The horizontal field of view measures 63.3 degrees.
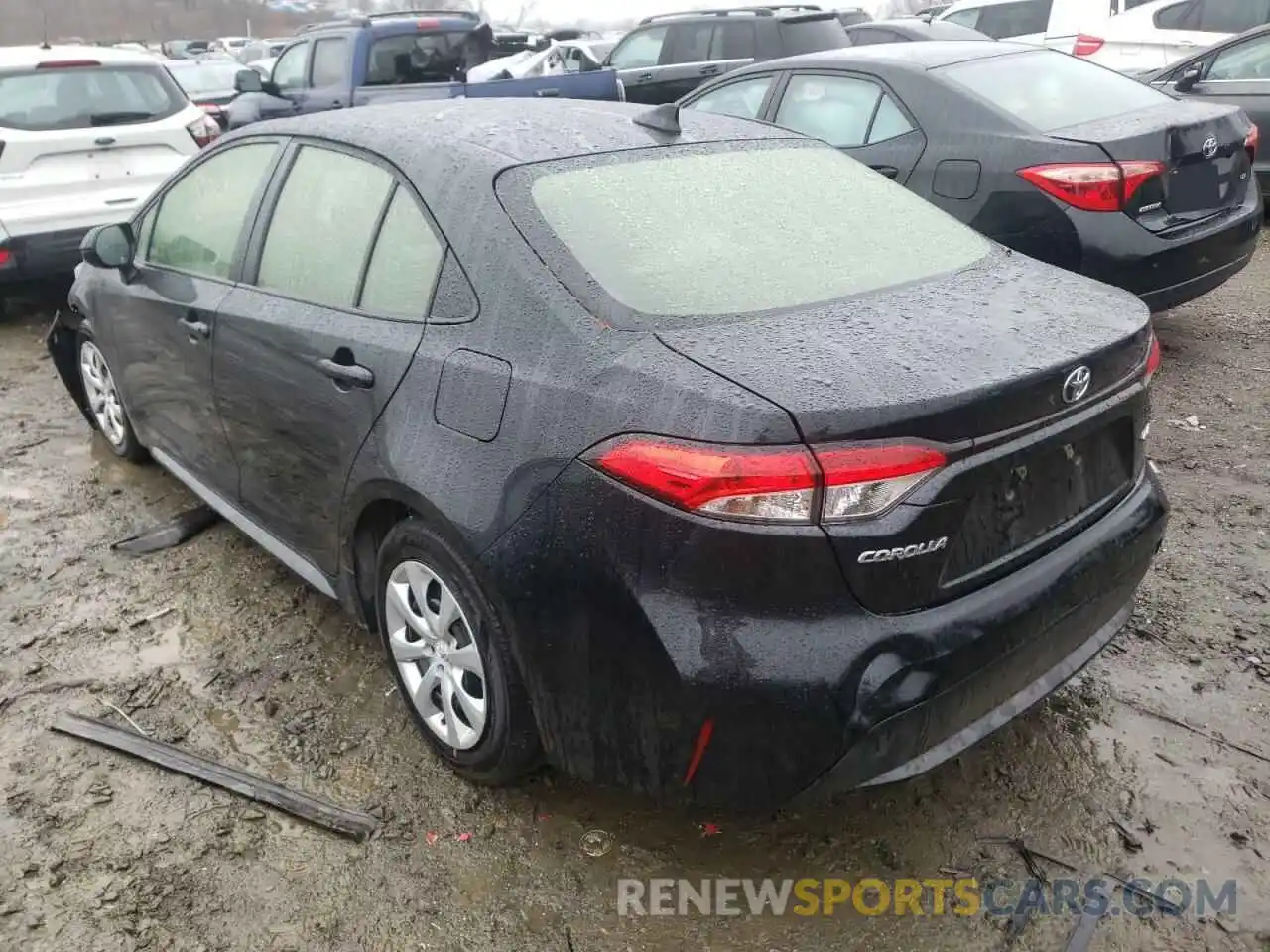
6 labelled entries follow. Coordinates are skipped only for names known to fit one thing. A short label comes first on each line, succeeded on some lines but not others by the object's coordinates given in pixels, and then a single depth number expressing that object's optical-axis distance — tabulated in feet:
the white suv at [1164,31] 31.48
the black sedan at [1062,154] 15.10
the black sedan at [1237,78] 24.80
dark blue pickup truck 29.22
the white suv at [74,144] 21.01
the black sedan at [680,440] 6.40
